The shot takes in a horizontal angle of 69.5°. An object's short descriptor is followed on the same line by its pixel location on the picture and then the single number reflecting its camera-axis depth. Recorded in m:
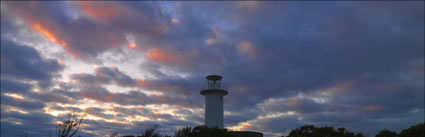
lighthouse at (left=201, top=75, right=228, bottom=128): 41.50
